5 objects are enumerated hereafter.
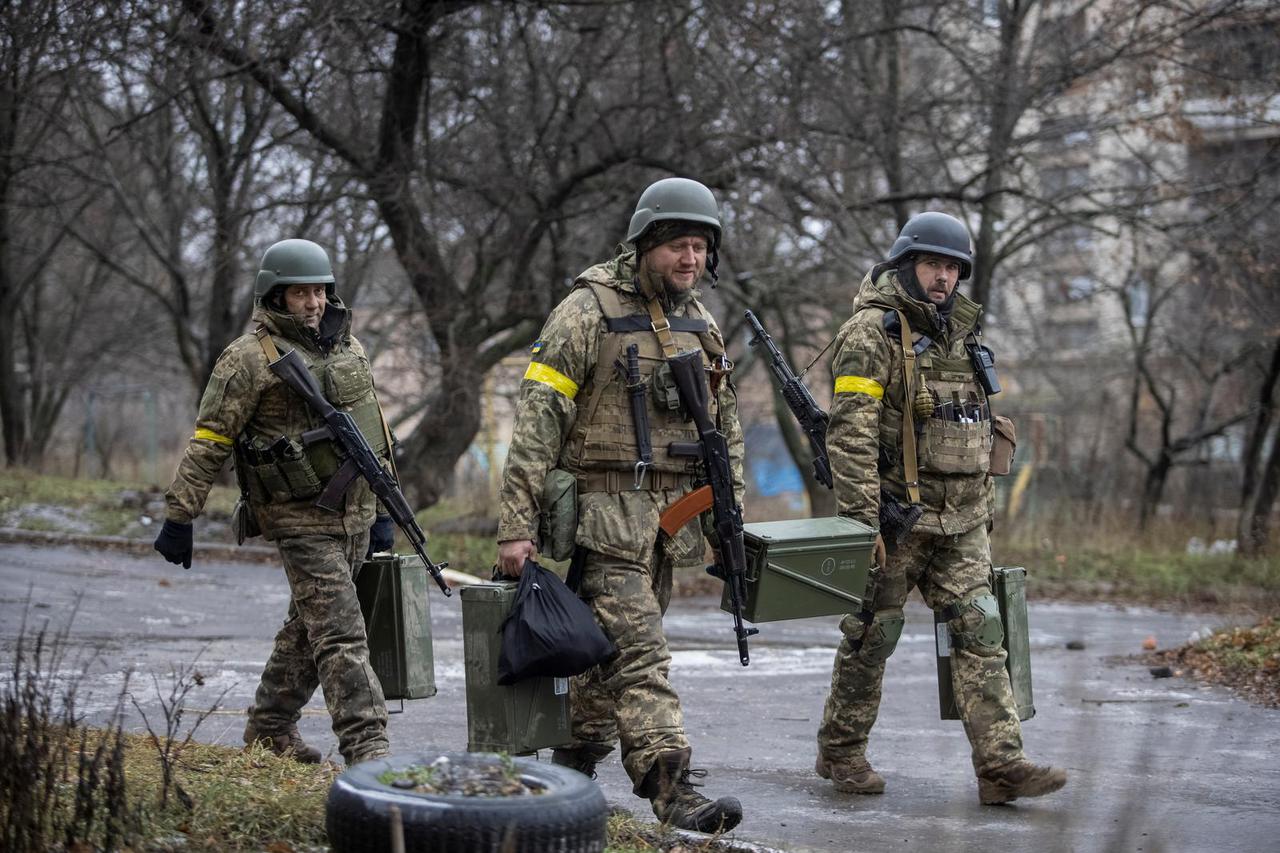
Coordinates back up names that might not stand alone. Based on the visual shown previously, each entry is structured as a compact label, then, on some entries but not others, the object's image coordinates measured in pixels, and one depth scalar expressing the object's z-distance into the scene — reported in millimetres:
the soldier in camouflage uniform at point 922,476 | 11695
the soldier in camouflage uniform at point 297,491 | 11437
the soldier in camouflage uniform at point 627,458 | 10109
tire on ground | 6883
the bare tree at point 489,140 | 27937
